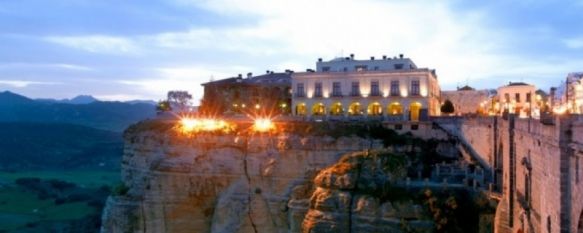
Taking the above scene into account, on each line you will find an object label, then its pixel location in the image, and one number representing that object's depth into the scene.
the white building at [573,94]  53.18
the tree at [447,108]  57.06
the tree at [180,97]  98.38
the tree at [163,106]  65.40
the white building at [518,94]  70.50
